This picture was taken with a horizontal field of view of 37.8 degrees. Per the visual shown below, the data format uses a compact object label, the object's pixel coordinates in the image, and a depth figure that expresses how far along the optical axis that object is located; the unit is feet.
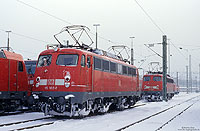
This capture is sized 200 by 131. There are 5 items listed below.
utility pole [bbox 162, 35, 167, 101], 113.50
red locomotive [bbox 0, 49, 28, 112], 55.66
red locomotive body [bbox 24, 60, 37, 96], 65.16
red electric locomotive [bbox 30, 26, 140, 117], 48.62
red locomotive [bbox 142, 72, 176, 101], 119.65
